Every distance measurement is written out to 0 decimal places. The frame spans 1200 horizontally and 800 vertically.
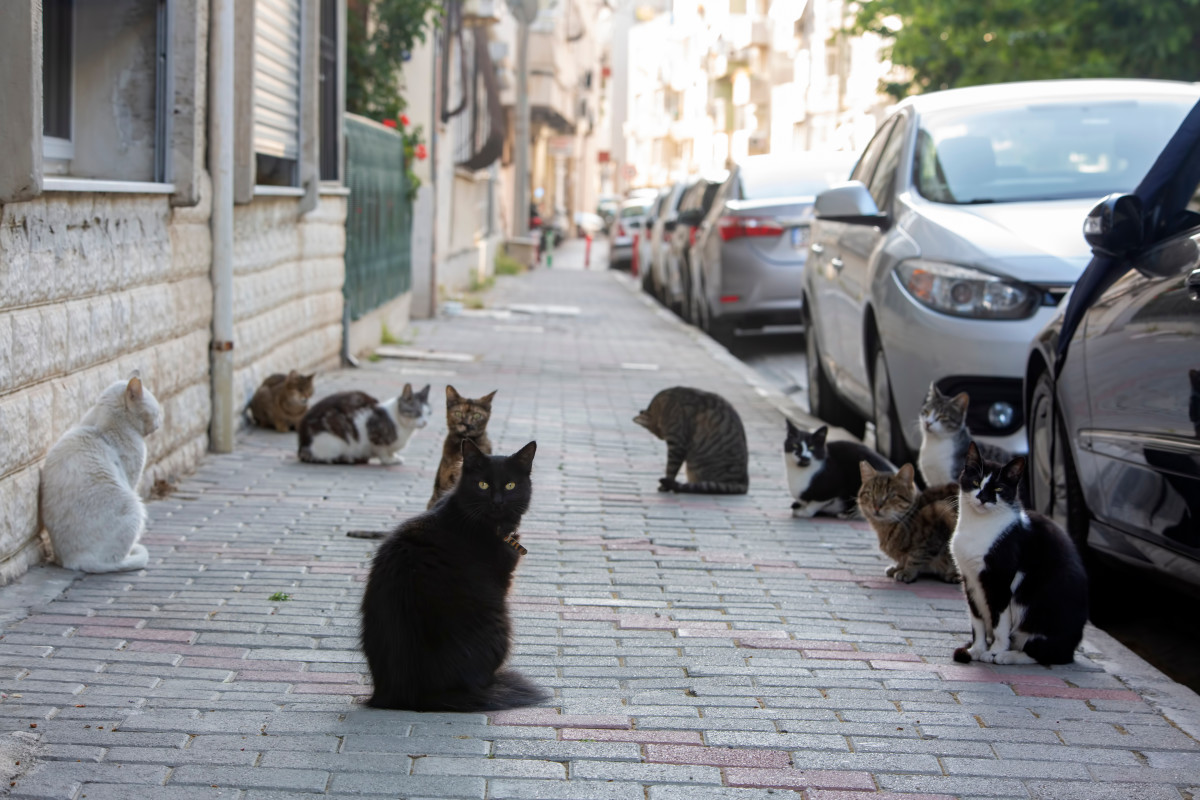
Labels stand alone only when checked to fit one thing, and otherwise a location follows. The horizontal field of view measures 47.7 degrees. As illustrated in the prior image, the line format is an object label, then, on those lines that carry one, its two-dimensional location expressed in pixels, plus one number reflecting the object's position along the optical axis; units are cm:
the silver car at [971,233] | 674
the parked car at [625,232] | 4044
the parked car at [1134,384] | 427
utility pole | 2758
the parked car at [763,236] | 1431
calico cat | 798
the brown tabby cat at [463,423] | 672
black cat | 373
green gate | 1285
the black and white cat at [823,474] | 678
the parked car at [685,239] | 1706
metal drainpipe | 745
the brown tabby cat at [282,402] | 889
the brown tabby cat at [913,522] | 554
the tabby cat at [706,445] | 740
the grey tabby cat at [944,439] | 627
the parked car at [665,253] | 2308
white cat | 523
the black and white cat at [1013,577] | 435
